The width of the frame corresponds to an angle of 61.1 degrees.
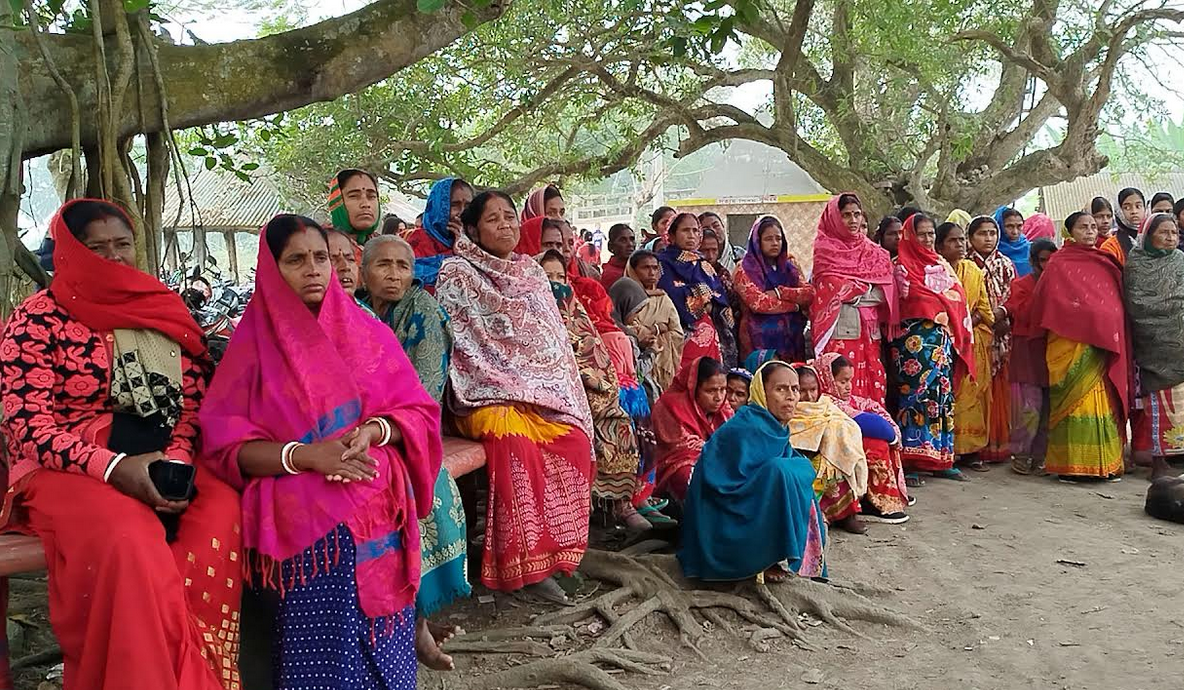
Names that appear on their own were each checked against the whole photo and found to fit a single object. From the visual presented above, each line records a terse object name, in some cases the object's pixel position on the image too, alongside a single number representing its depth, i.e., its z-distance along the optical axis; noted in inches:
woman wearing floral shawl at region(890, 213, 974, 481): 279.3
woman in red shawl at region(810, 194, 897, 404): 271.9
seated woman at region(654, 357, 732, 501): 214.7
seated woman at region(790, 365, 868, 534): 222.5
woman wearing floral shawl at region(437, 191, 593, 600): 163.3
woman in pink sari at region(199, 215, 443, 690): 114.0
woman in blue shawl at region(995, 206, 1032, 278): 333.7
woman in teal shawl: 180.9
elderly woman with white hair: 141.6
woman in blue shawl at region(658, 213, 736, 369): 261.1
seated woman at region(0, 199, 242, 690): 101.8
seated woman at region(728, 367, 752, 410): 224.7
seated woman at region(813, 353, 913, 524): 241.8
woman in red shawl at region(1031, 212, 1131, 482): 272.5
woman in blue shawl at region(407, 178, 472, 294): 188.2
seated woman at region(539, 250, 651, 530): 189.3
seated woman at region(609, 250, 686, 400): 239.6
